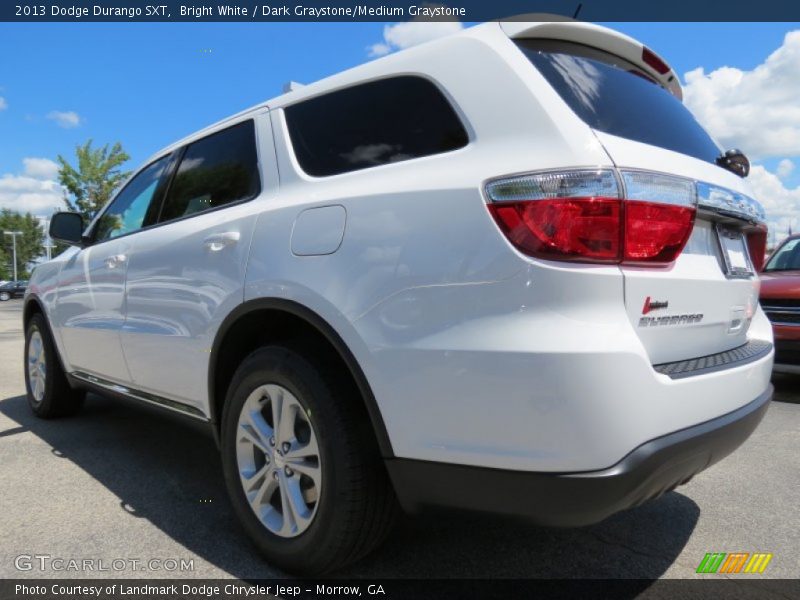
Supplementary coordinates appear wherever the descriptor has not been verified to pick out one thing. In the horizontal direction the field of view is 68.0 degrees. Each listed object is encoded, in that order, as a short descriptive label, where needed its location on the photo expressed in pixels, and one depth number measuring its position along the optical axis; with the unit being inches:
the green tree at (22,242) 3043.8
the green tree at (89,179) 1246.9
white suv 60.1
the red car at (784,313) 202.1
